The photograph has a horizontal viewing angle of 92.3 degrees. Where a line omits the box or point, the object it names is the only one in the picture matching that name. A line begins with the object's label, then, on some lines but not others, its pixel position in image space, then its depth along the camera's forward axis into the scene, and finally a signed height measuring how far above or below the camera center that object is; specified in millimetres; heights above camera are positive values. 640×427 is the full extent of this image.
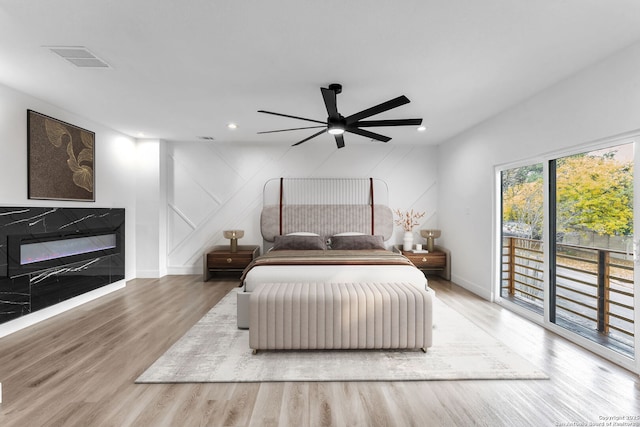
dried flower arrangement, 5828 -62
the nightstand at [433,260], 5281 -799
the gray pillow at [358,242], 5038 -469
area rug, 2217 -1170
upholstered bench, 2492 -869
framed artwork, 3477 +679
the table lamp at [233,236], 5338 -388
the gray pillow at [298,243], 4969 -475
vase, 5488 -487
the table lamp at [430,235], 5477 -385
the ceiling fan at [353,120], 2622 +916
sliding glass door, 2494 -291
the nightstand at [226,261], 5172 -797
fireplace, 3205 -434
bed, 3299 -317
